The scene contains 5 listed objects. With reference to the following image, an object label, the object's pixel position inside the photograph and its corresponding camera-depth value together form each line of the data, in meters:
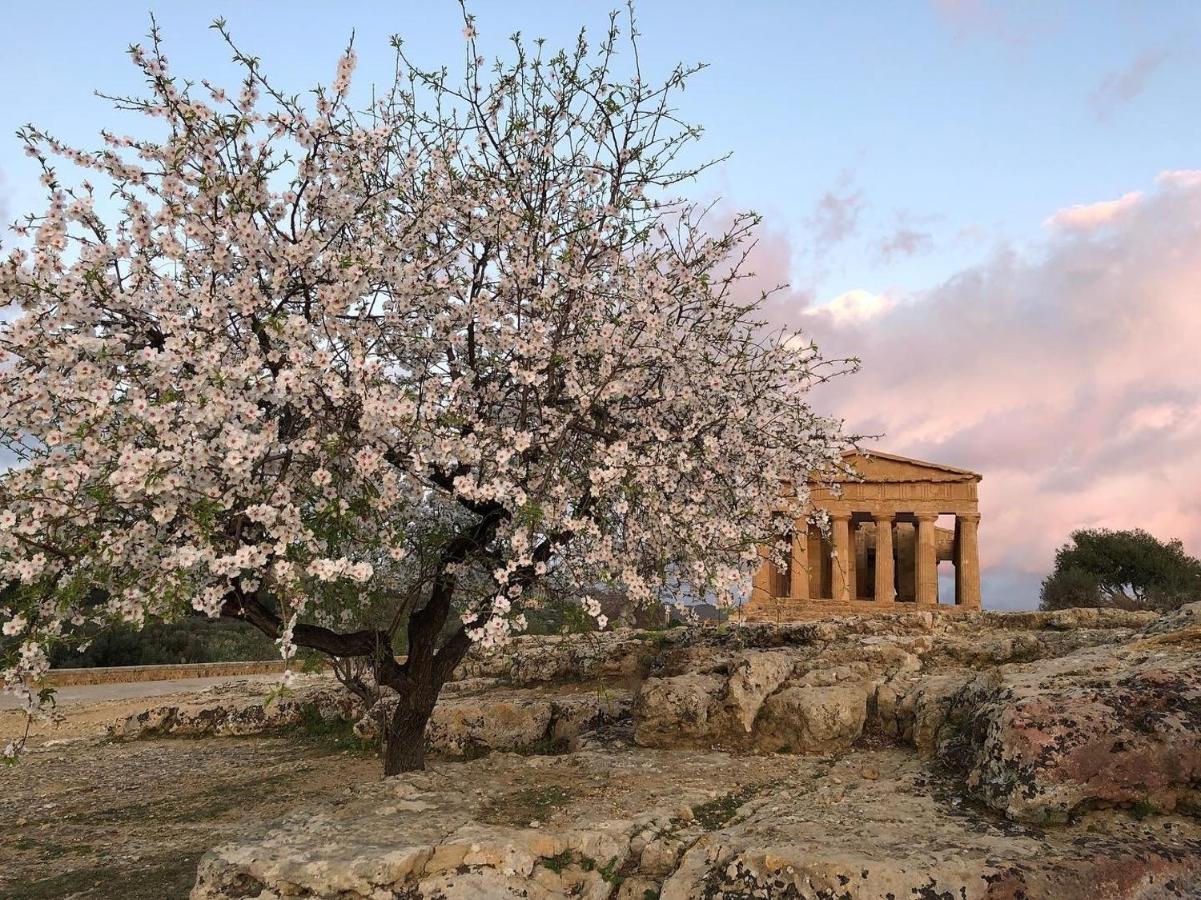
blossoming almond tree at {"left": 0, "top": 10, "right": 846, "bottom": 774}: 6.15
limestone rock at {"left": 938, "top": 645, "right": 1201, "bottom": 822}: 5.86
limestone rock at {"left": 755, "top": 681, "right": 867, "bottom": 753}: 8.81
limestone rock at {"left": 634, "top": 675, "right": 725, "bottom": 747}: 9.34
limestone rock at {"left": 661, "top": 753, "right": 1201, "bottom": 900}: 4.97
